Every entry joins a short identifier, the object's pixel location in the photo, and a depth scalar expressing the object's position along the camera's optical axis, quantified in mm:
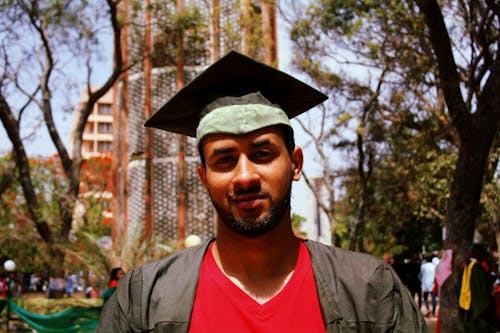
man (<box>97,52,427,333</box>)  2049
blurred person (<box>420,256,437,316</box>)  16156
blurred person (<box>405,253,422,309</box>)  16797
